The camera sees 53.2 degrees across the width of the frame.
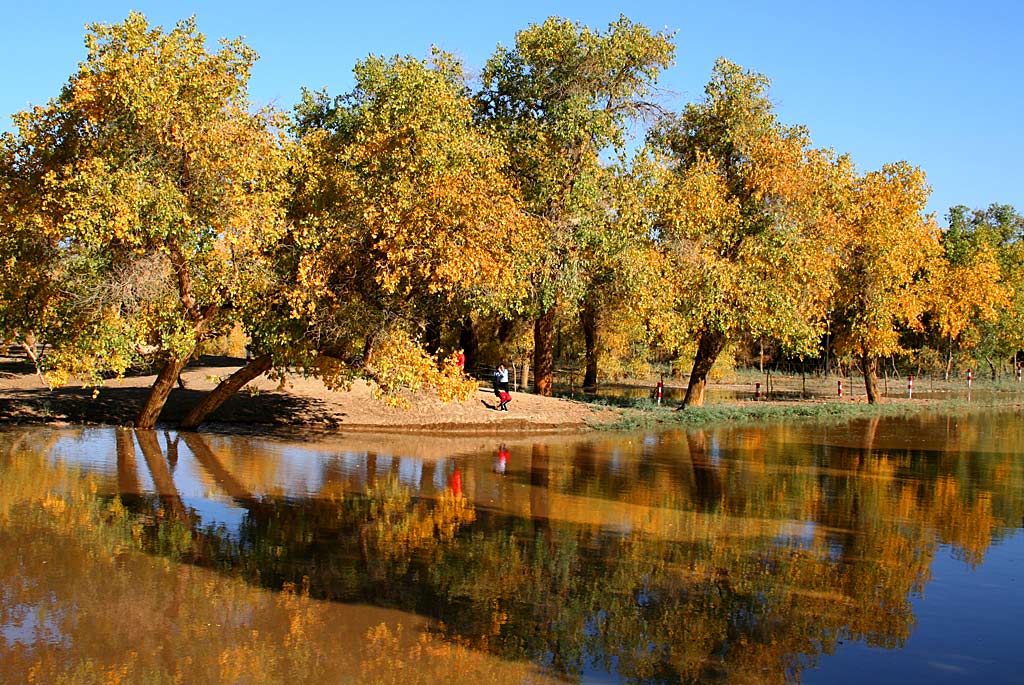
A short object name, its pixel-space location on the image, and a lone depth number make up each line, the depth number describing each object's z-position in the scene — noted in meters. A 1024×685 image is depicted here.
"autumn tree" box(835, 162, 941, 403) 37.25
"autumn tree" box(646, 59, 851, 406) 31.81
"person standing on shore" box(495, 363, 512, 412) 28.97
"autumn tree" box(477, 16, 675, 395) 29.31
